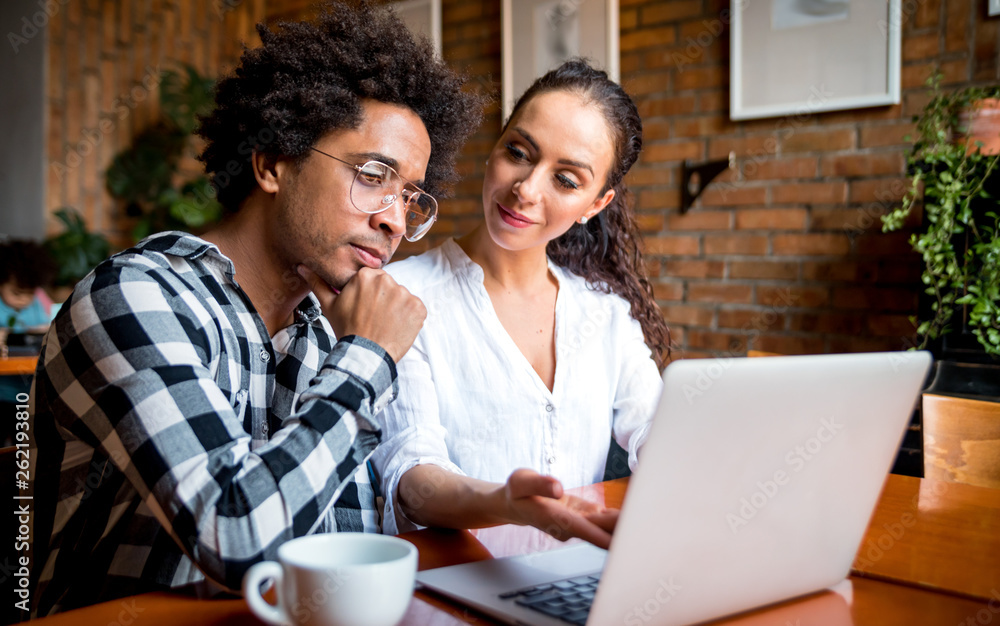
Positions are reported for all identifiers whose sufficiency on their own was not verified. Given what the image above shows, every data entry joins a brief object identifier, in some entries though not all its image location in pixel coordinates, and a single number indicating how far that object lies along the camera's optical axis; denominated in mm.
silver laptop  570
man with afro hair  812
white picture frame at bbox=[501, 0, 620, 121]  3299
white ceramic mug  553
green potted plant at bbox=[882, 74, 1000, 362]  2172
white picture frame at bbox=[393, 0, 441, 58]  3869
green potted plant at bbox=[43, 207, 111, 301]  3959
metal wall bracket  3045
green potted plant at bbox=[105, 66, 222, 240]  4191
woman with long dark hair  1497
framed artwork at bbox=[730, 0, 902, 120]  2703
